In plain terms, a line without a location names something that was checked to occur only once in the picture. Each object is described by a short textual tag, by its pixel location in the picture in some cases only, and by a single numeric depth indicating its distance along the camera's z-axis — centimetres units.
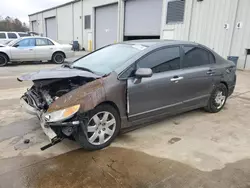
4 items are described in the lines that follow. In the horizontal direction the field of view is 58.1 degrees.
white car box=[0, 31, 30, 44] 1485
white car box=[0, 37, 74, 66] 1093
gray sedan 282
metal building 1057
